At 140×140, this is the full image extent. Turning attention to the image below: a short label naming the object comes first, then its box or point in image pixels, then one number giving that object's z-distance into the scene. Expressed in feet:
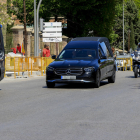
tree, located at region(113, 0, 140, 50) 291.20
